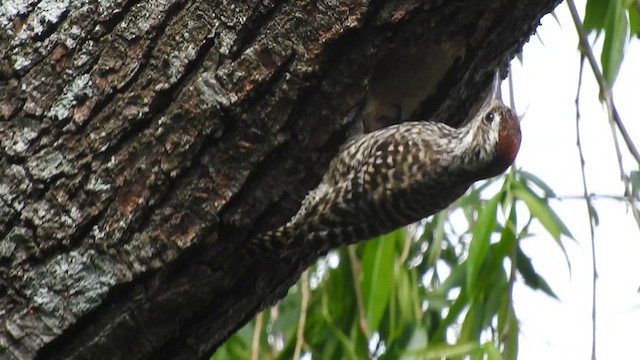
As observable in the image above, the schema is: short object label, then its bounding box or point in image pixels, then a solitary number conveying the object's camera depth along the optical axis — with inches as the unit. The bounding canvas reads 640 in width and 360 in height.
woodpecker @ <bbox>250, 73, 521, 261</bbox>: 235.9
